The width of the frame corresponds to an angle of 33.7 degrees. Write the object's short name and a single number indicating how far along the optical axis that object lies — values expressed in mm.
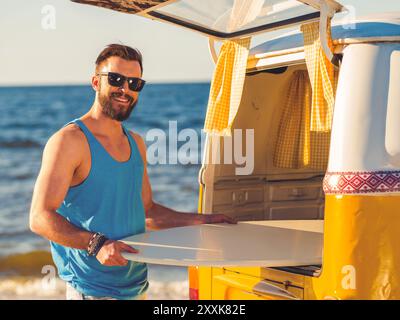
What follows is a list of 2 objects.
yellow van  3262
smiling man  3506
